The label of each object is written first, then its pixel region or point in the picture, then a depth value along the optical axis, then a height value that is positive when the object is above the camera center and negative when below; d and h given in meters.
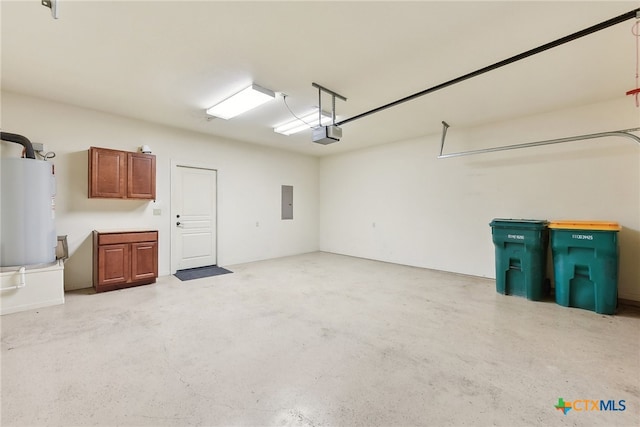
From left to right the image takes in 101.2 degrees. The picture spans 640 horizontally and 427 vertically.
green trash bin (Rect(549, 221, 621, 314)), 3.09 -0.61
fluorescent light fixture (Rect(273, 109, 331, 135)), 4.22 +1.58
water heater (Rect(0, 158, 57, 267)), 3.22 +0.01
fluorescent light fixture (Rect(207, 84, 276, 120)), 3.35 +1.55
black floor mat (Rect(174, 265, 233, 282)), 4.83 -1.16
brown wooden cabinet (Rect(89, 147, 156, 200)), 3.94 +0.60
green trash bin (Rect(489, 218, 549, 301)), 3.63 -0.61
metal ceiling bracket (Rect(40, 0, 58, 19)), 1.86 +1.50
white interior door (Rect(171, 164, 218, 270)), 5.11 -0.09
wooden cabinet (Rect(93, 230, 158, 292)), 3.84 -0.71
